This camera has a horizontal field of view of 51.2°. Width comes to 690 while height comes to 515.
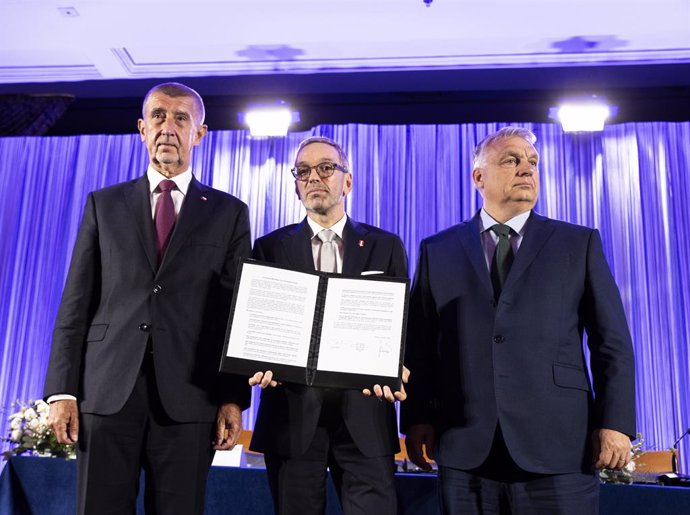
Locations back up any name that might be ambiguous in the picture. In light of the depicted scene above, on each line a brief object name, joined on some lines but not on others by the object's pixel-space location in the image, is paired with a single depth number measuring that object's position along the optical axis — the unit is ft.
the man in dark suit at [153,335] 6.11
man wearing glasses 6.44
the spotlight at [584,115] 20.04
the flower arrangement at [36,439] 9.56
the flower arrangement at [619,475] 8.73
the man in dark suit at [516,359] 6.39
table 7.52
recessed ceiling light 18.16
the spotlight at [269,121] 20.98
